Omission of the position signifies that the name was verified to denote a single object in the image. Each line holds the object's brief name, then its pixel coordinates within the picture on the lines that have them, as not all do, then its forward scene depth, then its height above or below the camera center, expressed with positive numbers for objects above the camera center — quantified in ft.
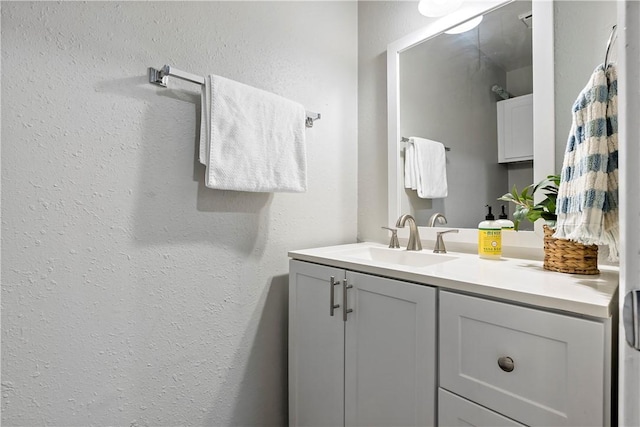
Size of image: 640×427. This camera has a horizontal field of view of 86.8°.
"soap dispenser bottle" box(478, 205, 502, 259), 3.57 -0.29
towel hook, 2.30 +1.12
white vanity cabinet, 2.82 -1.33
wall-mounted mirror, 3.54 +1.43
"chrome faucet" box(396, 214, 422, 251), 4.33 -0.28
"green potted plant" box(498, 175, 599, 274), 2.75 -0.26
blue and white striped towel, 2.27 +0.30
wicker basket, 2.75 -0.37
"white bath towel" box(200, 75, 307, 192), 3.44 +0.80
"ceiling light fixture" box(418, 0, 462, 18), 4.17 +2.58
